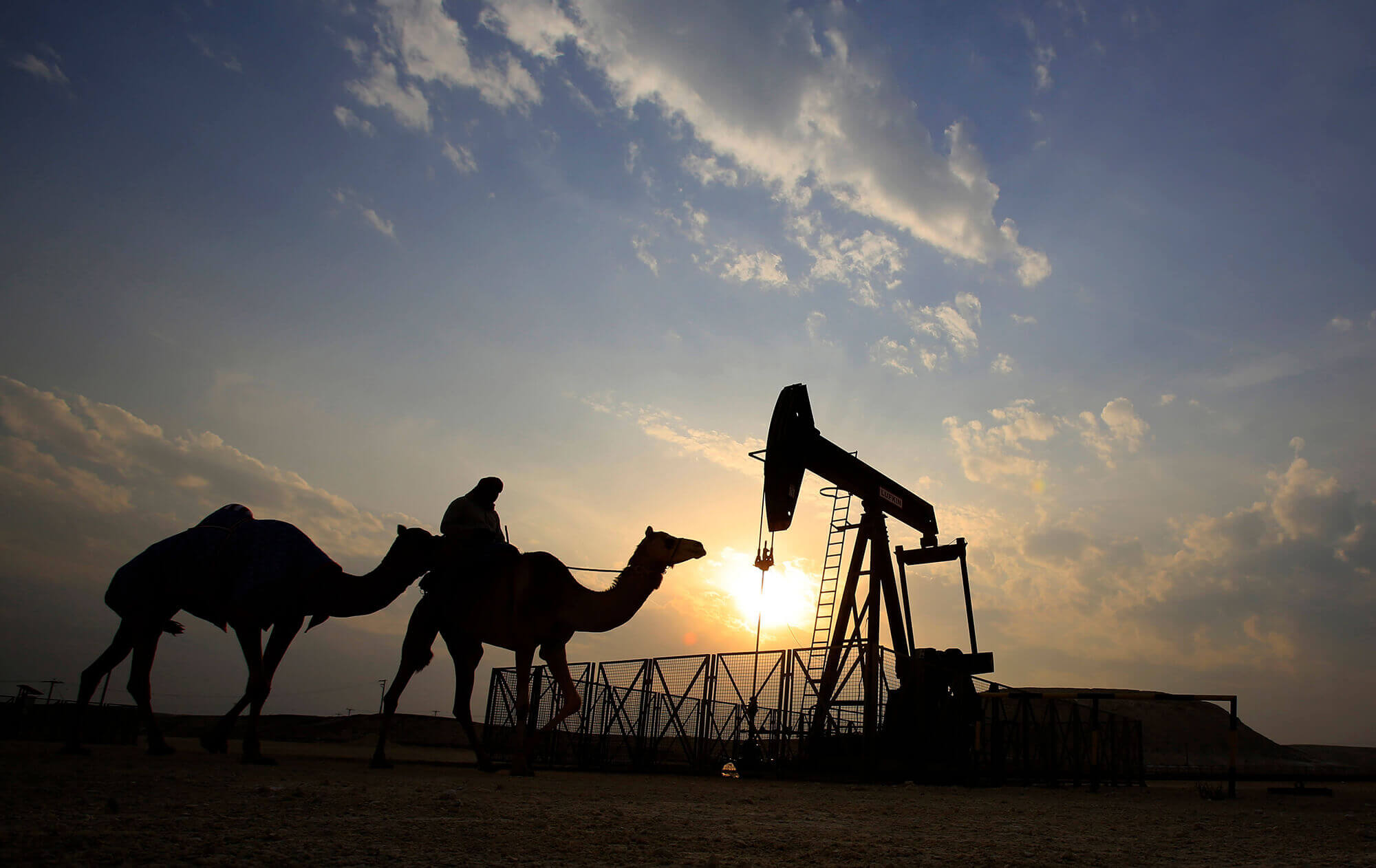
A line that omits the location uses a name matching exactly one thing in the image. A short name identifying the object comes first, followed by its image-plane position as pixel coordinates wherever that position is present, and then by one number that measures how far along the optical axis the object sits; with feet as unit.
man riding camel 33.40
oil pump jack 45.06
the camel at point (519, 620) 33.73
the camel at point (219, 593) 28.27
